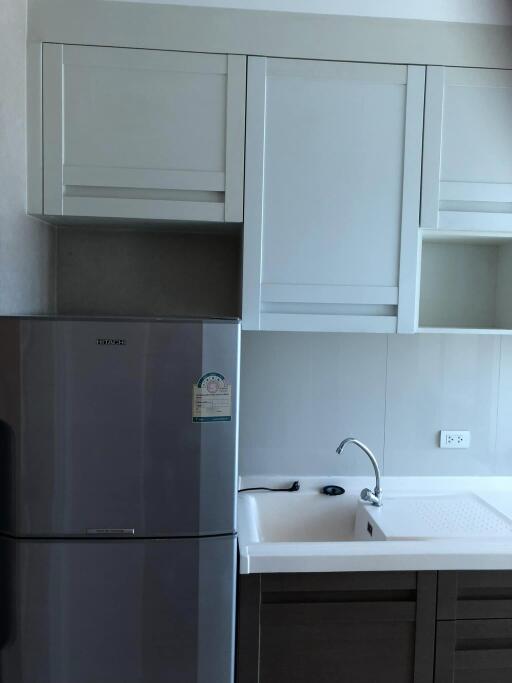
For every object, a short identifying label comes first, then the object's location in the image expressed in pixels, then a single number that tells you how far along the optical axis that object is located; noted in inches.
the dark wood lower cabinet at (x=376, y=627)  59.0
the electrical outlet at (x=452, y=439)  82.4
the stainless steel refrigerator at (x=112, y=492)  53.4
